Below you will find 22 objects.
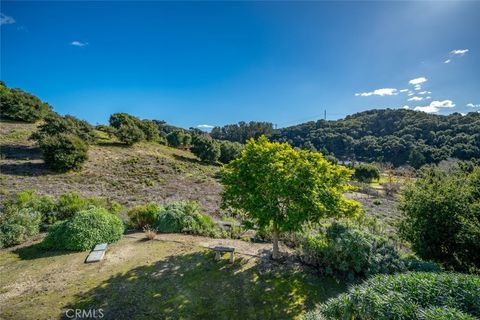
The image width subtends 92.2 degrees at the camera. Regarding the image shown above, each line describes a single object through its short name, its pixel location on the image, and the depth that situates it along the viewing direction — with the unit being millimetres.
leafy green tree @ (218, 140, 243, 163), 48191
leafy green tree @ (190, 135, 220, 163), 43094
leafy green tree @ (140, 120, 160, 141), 44531
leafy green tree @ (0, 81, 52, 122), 32031
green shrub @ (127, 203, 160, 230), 11227
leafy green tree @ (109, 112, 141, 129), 44884
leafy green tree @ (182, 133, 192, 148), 52500
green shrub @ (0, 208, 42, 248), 9078
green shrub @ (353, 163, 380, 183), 50781
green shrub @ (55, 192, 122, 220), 11266
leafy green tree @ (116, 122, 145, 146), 37375
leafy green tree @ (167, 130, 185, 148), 51562
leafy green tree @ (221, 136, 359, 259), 6777
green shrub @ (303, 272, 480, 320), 3402
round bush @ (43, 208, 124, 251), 8672
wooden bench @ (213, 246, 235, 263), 7939
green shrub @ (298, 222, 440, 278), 6520
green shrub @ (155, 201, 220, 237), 10719
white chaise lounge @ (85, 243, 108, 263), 7858
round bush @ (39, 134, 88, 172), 22969
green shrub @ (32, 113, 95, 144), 27266
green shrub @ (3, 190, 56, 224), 10984
